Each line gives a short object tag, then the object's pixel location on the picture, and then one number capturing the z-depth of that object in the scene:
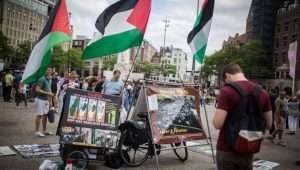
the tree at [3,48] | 48.89
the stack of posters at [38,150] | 5.13
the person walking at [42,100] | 6.57
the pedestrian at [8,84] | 13.71
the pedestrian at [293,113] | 10.73
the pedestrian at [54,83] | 9.89
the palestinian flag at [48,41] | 4.25
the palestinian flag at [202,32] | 5.55
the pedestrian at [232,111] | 2.57
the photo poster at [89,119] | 4.37
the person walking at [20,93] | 12.41
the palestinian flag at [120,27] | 4.73
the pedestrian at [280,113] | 8.14
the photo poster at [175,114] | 4.77
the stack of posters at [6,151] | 4.97
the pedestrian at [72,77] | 11.23
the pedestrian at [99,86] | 9.59
